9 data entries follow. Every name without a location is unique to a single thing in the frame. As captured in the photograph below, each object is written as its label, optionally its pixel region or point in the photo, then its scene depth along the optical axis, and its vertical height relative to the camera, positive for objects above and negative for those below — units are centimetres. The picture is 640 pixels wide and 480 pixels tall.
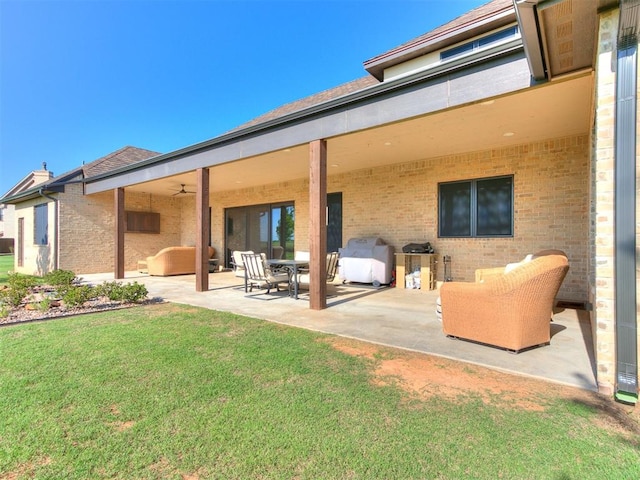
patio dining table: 671 -58
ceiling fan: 1195 +200
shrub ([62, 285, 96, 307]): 561 -103
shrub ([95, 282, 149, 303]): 615 -105
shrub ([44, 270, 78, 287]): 774 -97
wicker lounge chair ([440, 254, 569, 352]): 334 -70
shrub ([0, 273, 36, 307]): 586 -102
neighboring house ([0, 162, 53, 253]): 2586 +326
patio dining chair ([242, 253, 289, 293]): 682 -71
